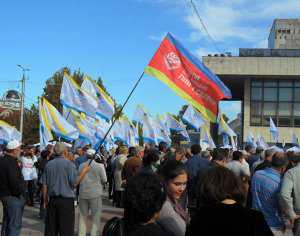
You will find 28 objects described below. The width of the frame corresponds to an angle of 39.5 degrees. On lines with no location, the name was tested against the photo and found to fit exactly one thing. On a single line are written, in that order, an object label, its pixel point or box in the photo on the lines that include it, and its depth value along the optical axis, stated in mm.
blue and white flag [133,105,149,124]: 21937
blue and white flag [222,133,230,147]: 22802
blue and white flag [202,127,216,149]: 22026
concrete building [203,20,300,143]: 35481
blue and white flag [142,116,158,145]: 21002
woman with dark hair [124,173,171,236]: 2490
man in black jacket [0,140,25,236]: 6433
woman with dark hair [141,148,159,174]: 6857
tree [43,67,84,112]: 45350
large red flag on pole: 6957
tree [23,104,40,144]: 47161
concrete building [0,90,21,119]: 58879
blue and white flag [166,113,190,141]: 23780
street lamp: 38690
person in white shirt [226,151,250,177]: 7901
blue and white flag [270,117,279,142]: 24318
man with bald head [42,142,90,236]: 6457
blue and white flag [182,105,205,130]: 19113
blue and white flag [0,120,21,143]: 14662
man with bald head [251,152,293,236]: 5217
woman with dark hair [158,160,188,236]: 3044
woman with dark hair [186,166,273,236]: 2588
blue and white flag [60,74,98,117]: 13456
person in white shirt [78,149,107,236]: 7510
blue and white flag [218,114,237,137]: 20400
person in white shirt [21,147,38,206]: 11861
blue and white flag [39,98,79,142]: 14046
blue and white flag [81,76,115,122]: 13901
